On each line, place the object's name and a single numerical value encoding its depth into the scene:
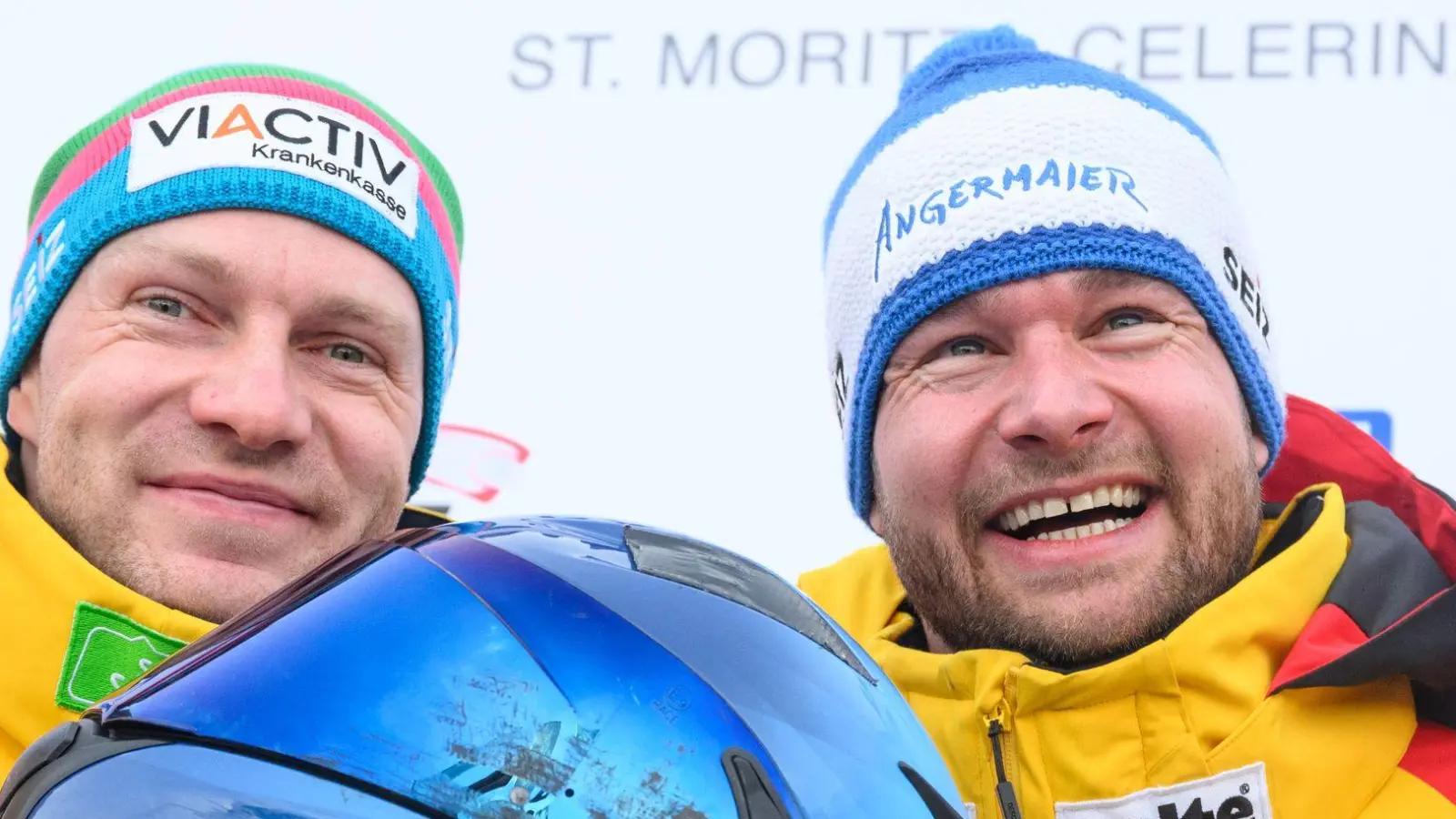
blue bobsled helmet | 0.87
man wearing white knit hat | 1.45
